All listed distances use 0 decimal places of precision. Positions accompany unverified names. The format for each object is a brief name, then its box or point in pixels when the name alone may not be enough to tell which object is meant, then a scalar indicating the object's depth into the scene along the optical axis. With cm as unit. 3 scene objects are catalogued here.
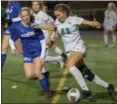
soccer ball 1578
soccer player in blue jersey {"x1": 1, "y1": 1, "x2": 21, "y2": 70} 2017
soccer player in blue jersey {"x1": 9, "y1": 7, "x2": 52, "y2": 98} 1661
